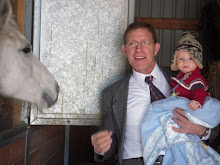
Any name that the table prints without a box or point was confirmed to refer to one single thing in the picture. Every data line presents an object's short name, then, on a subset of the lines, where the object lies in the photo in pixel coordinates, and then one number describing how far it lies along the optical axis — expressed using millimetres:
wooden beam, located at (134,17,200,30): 4824
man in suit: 1889
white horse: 1543
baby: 1596
